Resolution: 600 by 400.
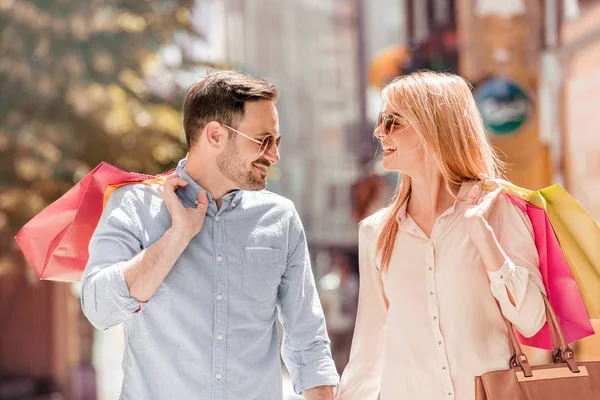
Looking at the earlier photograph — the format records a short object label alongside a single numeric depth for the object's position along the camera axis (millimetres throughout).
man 4918
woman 5272
